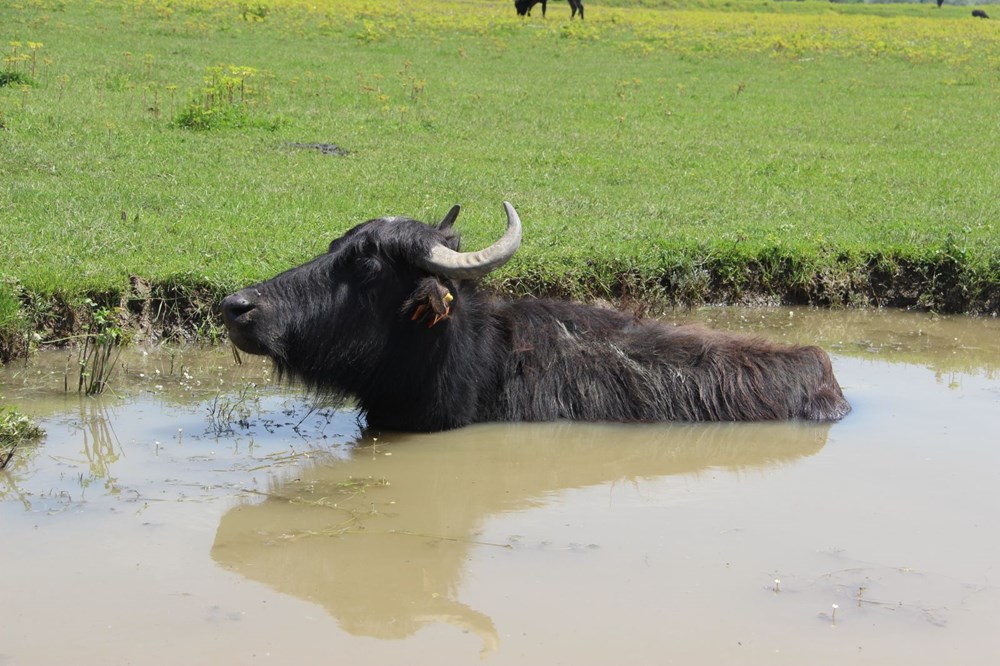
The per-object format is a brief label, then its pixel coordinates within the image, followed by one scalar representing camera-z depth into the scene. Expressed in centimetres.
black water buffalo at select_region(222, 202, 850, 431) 1159
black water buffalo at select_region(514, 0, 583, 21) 7969
